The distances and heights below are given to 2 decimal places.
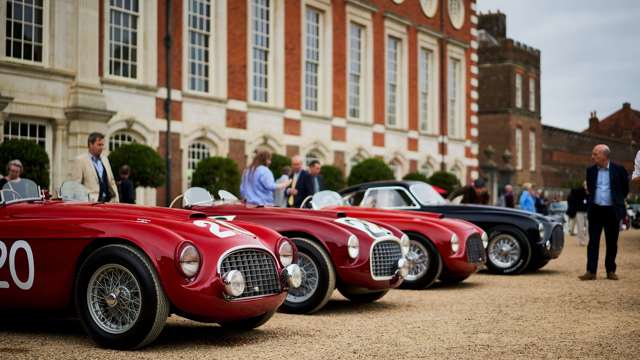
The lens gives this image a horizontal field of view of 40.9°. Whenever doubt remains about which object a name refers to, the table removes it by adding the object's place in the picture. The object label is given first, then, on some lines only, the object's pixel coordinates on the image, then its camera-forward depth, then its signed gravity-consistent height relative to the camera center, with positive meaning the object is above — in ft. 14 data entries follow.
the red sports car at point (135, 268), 20.31 -1.60
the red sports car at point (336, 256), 27.53 -1.70
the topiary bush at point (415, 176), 99.60 +3.30
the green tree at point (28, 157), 51.98 +2.82
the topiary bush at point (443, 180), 106.01 +3.03
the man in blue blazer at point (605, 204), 39.27 +0.04
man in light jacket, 32.07 +1.18
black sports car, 44.16 -0.86
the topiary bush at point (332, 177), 83.56 +2.70
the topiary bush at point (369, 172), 89.20 +3.36
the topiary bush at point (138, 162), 60.44 +2.94
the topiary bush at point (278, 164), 76.13 +3.57
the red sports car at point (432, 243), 35.60 -1.62
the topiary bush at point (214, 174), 68.39 +2.39
